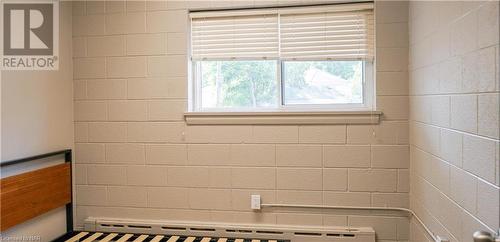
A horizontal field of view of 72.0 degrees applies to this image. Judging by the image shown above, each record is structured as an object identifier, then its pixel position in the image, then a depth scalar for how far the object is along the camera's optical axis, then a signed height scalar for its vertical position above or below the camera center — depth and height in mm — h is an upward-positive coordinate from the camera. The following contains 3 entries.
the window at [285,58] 2371 +410
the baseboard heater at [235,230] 2328 -812
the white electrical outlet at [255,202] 2436 -611
